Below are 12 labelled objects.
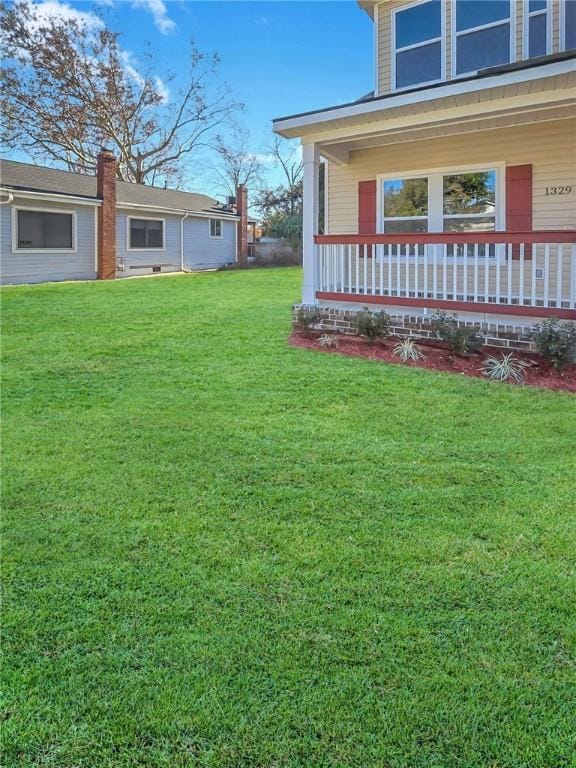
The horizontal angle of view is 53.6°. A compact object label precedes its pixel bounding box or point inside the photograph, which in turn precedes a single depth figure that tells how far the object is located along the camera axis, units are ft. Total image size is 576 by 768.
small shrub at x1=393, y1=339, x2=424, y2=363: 22.89
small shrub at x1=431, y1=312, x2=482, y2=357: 22.74
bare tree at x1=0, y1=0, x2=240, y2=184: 90.63
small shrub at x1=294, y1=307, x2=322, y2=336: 27.32
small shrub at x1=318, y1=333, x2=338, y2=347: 25.41
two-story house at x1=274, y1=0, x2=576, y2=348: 24.08
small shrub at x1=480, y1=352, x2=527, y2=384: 20.20
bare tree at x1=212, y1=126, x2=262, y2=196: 121.39
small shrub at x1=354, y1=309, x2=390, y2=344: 24.95
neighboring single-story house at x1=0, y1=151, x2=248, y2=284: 57.21
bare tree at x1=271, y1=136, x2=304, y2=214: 123.44
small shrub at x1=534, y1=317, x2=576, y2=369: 20.61
